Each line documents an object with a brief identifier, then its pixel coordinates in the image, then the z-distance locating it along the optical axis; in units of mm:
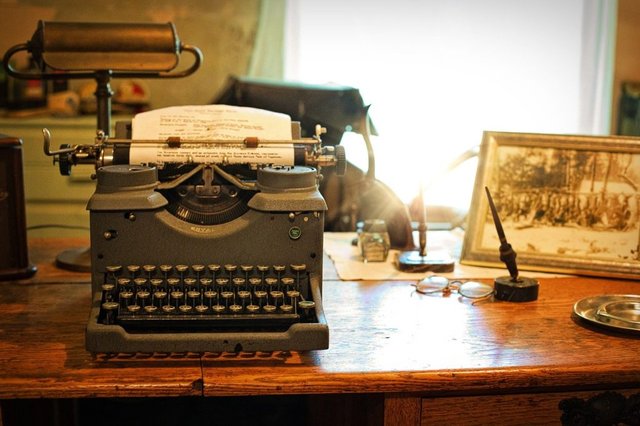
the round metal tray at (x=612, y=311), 1370
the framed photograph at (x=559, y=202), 1769
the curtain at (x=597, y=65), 3654
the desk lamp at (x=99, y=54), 1809
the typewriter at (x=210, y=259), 1266
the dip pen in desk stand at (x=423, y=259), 1769
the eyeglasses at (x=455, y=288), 1582
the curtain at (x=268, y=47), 3650
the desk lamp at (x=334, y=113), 1944
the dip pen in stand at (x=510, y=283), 1551
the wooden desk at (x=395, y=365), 1165
